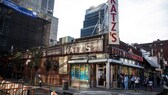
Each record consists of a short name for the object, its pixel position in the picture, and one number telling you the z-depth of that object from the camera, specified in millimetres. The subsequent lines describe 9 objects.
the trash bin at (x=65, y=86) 18234
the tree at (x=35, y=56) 26328
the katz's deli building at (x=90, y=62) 20609
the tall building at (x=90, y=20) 95312
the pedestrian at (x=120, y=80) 21719
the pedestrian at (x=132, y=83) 20641
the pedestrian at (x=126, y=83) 20609
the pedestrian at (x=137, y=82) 20469
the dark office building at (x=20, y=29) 45094
